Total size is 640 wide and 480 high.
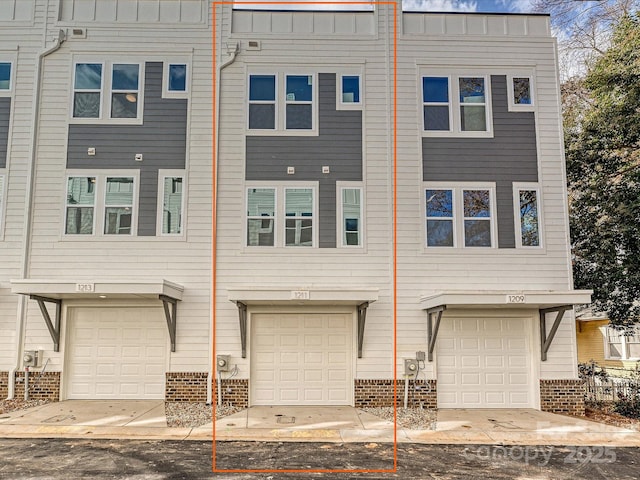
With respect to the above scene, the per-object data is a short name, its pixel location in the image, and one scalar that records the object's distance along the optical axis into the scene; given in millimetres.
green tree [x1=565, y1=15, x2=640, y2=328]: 12540
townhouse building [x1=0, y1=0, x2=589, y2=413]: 11016
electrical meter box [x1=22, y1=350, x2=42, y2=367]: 10742
